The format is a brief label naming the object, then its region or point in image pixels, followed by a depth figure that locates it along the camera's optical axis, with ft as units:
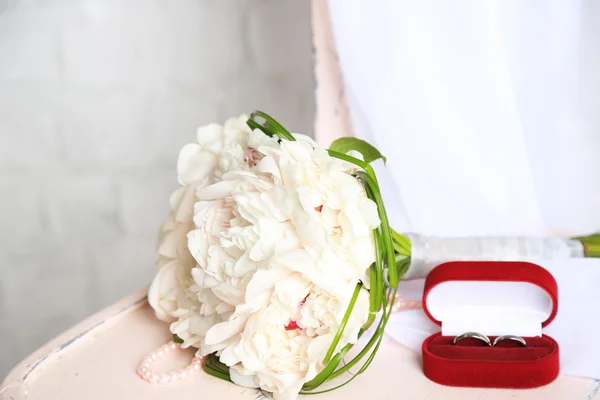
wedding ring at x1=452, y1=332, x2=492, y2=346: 1.87
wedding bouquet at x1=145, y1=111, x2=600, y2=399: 1.68
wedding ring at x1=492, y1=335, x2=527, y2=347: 1.85
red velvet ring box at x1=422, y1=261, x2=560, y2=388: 1.75
